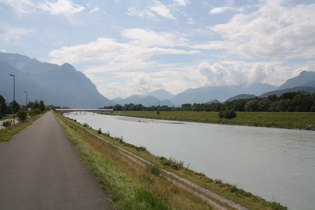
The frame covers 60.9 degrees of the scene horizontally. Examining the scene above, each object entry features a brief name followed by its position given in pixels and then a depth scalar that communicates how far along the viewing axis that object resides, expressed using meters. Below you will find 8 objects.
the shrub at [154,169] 16.31
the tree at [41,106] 141.01
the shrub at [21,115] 58.92
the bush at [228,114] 97.13
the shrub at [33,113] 91.60
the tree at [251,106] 102.06
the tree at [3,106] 119.88
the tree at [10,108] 137.09
